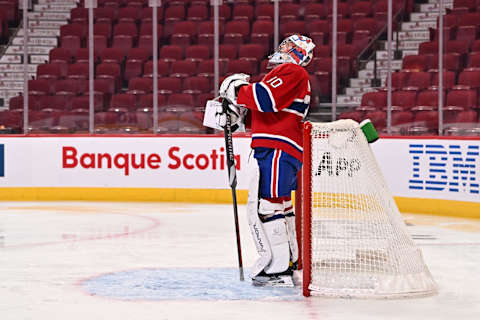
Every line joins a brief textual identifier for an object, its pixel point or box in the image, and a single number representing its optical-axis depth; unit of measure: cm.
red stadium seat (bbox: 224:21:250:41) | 1953
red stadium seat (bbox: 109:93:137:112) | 1956
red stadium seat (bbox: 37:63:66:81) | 1984
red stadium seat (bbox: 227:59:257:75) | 1958
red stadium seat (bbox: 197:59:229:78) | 1952
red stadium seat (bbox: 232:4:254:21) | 1948
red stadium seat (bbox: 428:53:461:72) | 1758
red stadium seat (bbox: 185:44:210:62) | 1980
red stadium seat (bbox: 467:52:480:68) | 1789
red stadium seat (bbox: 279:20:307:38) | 1944
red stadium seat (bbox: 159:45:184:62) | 1977
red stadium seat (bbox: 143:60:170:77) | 1959
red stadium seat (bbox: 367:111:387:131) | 1811
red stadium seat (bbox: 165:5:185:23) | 2014
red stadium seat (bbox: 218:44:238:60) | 1958
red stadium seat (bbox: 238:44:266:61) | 1984
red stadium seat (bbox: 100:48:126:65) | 1973
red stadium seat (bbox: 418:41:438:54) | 1802
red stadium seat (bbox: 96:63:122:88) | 1967
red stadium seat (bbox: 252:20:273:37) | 1964
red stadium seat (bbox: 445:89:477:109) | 1712
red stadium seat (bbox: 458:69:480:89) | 1742
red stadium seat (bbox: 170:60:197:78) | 1981
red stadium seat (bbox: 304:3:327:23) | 1952
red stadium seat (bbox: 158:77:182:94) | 1955
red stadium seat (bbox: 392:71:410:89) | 1812
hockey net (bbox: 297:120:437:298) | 855
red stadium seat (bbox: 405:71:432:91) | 1798
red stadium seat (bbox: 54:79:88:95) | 1970
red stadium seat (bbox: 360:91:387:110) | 1814
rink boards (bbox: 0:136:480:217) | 1919
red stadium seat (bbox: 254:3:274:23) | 1952
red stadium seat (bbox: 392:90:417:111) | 1795
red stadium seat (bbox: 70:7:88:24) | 1977
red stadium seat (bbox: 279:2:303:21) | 1931
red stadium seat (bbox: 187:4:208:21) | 2002
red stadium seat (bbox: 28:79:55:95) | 1959
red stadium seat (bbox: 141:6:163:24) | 1980
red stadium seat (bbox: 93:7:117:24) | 1978
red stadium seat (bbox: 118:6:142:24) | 2022
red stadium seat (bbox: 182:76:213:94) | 1950
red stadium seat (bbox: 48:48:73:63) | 2008
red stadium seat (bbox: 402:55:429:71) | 1820
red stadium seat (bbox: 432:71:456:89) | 1755
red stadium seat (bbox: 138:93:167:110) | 1948
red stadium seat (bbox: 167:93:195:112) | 1944
